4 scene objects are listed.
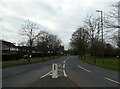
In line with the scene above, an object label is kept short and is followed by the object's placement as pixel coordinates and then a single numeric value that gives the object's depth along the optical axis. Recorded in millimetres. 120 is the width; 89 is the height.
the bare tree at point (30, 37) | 21697
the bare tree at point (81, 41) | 29502
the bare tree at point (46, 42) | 30298
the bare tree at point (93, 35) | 19913
